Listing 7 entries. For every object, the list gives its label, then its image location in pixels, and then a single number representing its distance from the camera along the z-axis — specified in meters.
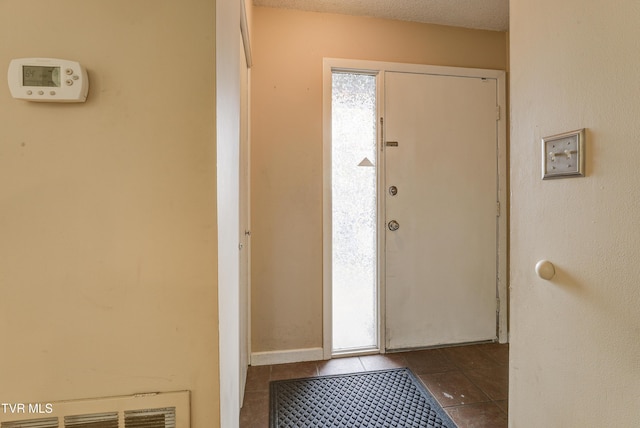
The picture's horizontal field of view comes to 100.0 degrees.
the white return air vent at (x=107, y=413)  0.69
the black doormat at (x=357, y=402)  1.37
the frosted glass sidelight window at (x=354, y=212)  2.01
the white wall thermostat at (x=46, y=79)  0.65
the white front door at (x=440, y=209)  2.03
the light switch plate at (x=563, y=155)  0.71
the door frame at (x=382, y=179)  1.93
